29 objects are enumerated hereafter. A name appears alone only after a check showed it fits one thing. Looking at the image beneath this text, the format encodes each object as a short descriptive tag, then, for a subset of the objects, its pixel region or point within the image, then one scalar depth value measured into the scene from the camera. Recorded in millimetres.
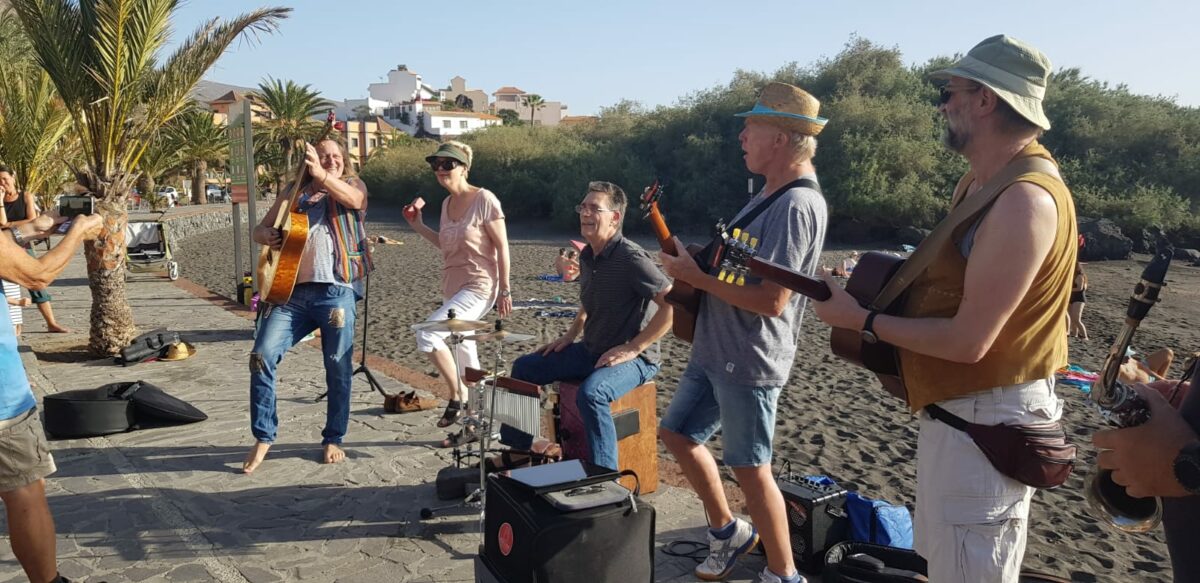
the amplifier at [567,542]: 2924
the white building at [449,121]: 98250
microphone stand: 7063
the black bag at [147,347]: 8391
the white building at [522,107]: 116688
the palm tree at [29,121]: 11891
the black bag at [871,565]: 3258
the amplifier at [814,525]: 3799
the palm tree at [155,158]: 15886
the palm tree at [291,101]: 39406
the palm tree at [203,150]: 36531
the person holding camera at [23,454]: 3205
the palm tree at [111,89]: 8172
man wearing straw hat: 3105
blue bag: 3833
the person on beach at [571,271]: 14898
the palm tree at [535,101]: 89475
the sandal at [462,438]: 4789
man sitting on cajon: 4359
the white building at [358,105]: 109062
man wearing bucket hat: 2084
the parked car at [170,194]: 45469
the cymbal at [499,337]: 4328
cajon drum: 4527
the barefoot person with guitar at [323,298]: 5059
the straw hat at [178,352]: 8677
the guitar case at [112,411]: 5863
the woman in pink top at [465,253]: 5629
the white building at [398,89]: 125688
